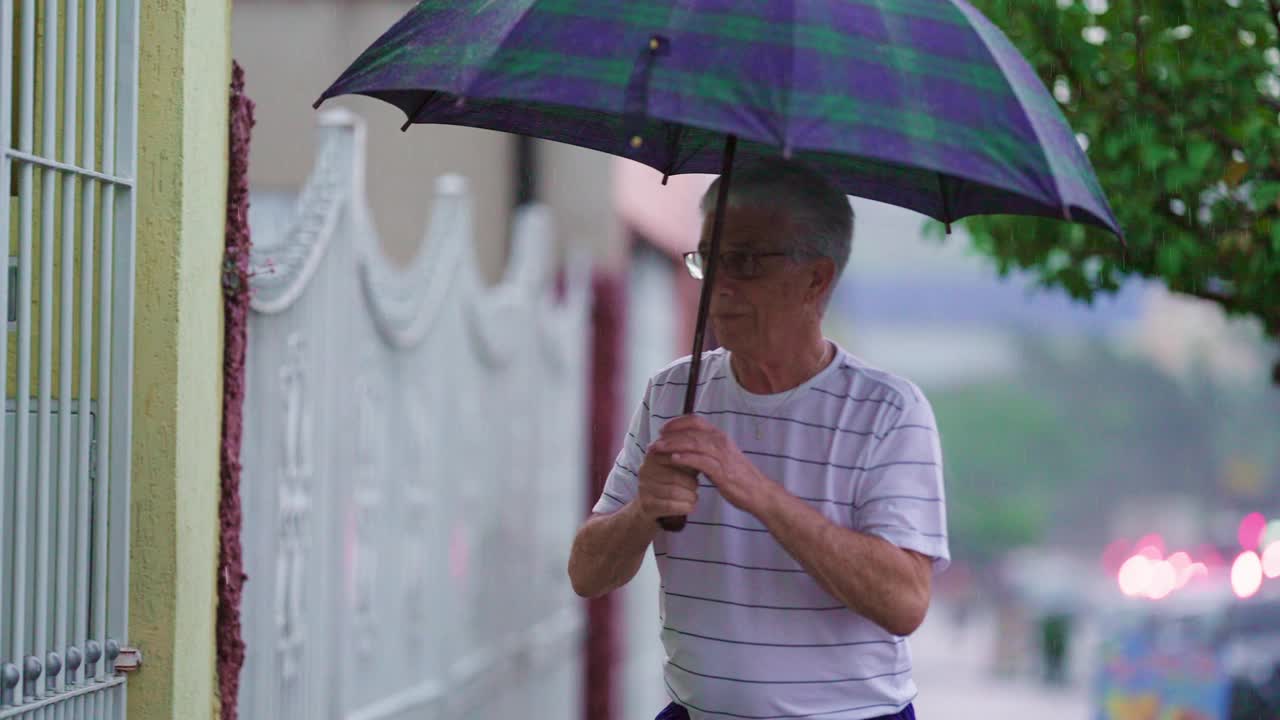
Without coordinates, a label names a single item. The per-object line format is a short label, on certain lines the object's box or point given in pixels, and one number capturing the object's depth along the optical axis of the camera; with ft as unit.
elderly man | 21.20
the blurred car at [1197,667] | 57.52
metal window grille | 21.80
